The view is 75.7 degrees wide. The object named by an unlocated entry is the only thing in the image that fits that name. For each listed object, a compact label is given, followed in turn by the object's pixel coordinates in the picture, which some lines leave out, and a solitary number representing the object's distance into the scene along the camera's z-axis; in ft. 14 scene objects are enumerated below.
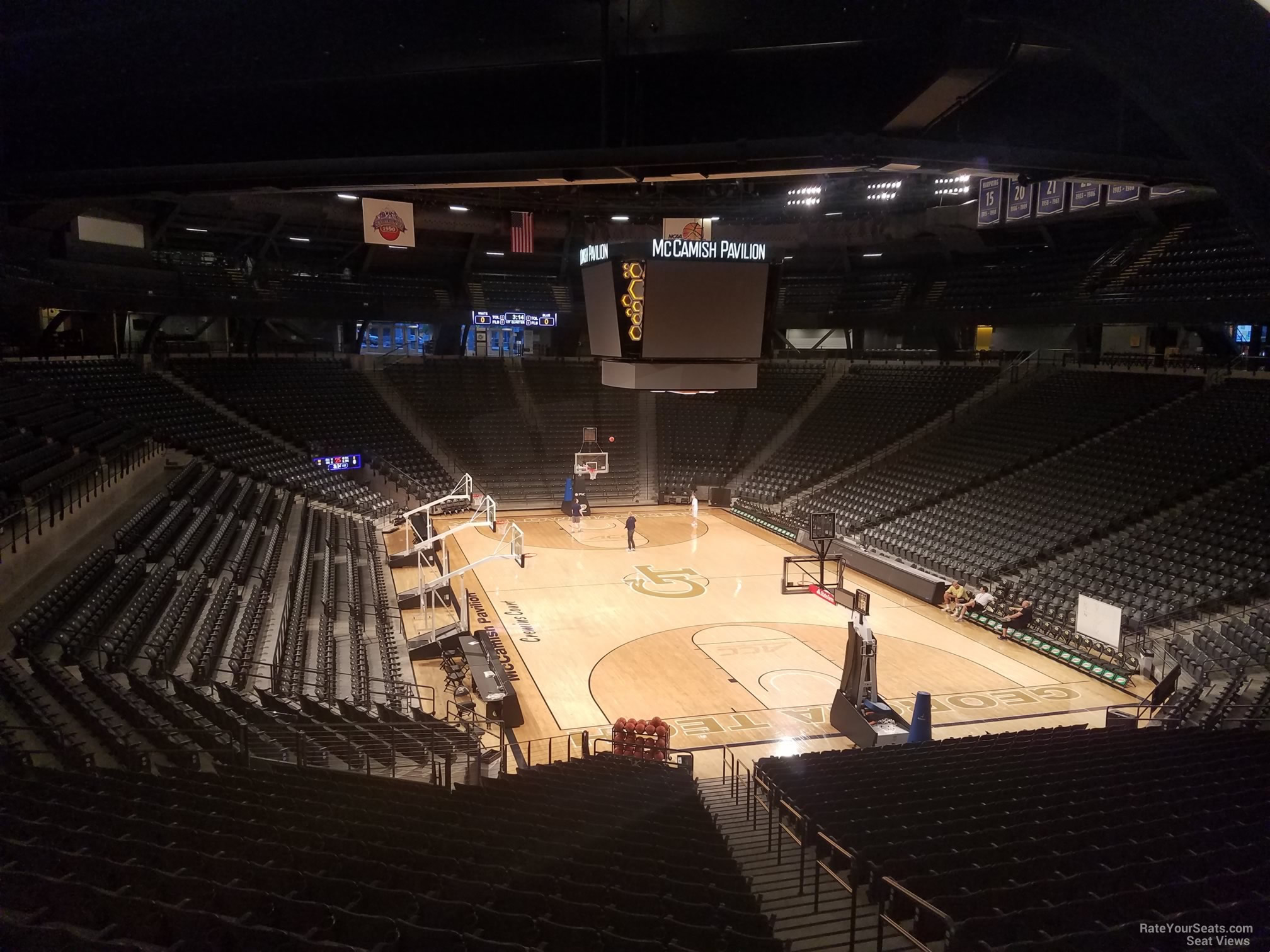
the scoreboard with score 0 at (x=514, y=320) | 116.78
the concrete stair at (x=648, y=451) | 108.99
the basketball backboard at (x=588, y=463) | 93.35
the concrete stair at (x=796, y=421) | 108.27
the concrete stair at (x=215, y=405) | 91.40
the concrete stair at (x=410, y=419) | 106.32
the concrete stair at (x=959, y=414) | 95.04
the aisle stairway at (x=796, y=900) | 18.80
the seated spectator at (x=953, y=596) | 64.44
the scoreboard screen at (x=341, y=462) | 91.57
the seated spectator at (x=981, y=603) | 62.18
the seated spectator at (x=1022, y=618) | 58.44
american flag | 98.73
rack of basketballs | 37.35
